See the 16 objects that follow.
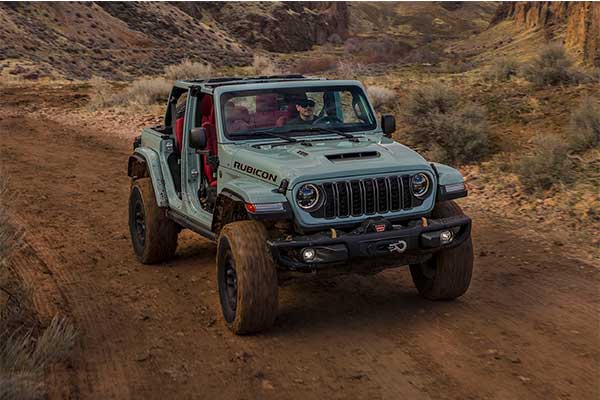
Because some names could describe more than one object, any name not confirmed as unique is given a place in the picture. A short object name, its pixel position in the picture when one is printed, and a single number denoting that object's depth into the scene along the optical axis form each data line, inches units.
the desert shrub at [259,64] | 1389.5
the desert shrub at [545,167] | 395.5
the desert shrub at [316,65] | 1502.2
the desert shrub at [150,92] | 812.6
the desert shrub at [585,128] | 451.8
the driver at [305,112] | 259.8
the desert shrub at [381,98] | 677.9
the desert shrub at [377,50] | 1800.0
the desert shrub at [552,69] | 675.4
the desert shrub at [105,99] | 817.5
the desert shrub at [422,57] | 1679.4
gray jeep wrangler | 211.0
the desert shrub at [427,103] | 546.9
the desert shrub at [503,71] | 791.7
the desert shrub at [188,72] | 1043.3
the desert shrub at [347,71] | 997.5
